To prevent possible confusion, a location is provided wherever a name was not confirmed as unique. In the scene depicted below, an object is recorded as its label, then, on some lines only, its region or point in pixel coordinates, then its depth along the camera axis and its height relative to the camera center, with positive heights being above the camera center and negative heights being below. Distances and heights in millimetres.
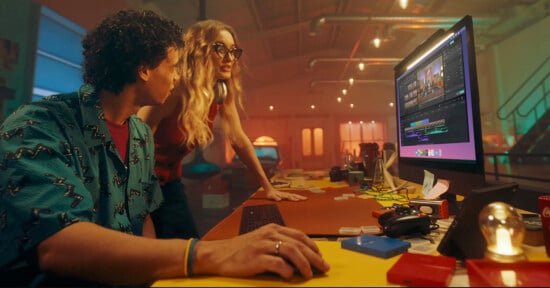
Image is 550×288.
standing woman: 1489 +250
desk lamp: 513 -141
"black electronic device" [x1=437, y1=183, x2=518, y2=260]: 576 -156
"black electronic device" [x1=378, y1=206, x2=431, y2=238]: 729 -173
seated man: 508 -138
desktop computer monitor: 838 +180
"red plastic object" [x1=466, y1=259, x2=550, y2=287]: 417 -185
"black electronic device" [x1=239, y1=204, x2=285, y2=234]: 892 -206
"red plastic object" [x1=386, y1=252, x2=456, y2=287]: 459 -196
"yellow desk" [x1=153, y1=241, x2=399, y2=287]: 480 -214
